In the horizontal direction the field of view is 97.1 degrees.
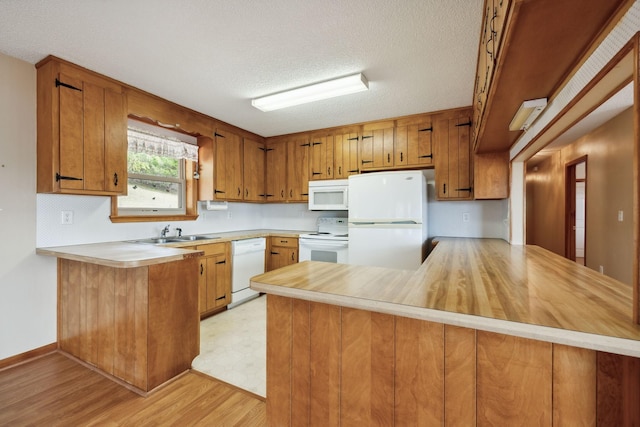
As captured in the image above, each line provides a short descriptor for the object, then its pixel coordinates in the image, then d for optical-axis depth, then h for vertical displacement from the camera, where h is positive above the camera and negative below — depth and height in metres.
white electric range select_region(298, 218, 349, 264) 3.50 -0.45
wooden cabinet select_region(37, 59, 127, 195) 2.12 +0.64
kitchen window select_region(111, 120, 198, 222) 2.89 +0.41
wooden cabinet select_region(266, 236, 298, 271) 3.89 -0.56
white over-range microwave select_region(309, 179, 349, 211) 3.69 +0.23
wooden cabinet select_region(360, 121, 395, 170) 3.50 +0.83
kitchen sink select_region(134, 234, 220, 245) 2.93 -0.31
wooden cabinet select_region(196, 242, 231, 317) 3.03 -0.75
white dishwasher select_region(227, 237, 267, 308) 3.43 -0.68
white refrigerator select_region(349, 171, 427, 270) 2.97 -0.08
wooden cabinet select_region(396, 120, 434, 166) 3.30 +0.82
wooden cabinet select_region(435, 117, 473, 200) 3.12 +0.59
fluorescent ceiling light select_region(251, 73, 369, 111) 2.34 +1.07
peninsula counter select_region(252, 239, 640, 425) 0.81 -0.46
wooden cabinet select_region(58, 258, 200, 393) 1.80 -0.76
